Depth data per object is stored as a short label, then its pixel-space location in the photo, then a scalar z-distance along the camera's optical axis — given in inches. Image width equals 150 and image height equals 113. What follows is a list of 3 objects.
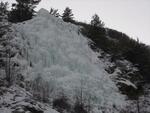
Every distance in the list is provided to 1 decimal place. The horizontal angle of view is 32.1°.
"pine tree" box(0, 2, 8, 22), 943.8
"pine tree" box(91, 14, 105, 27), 1035.9
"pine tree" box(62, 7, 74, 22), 1251.9
